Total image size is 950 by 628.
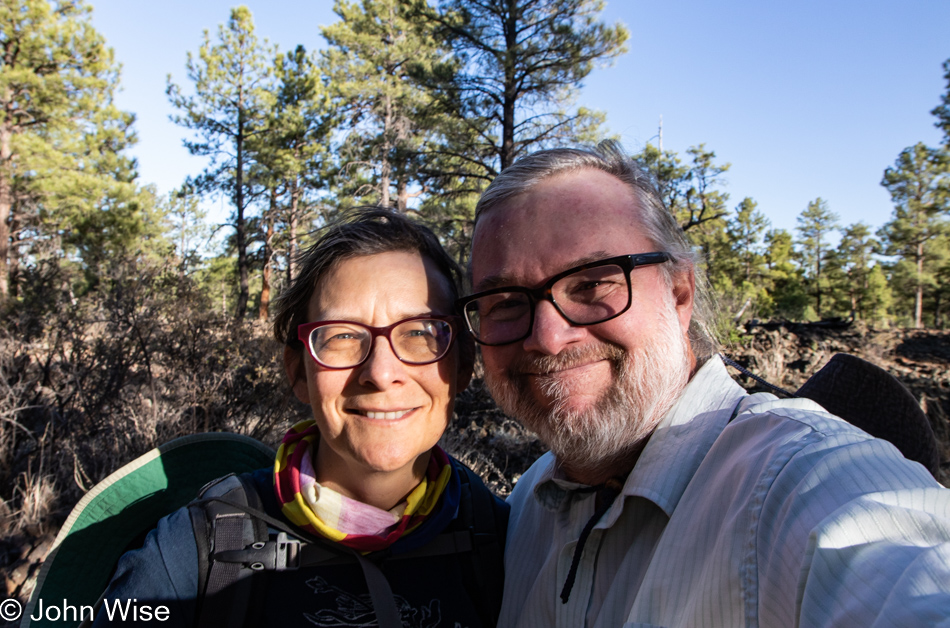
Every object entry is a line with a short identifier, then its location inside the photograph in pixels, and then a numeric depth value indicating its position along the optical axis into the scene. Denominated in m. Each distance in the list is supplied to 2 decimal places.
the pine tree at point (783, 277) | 34.52
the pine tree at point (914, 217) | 35.06
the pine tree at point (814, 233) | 43.75
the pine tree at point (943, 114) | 24.97
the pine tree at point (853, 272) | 37.88
